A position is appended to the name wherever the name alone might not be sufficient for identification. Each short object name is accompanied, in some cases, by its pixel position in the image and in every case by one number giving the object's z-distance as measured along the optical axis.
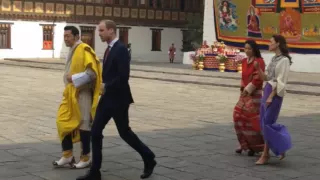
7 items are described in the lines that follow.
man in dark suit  5.47
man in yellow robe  5.99
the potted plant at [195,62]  28.35
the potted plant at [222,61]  27.20
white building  39.34
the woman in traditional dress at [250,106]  6.97
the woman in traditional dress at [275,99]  6.59
